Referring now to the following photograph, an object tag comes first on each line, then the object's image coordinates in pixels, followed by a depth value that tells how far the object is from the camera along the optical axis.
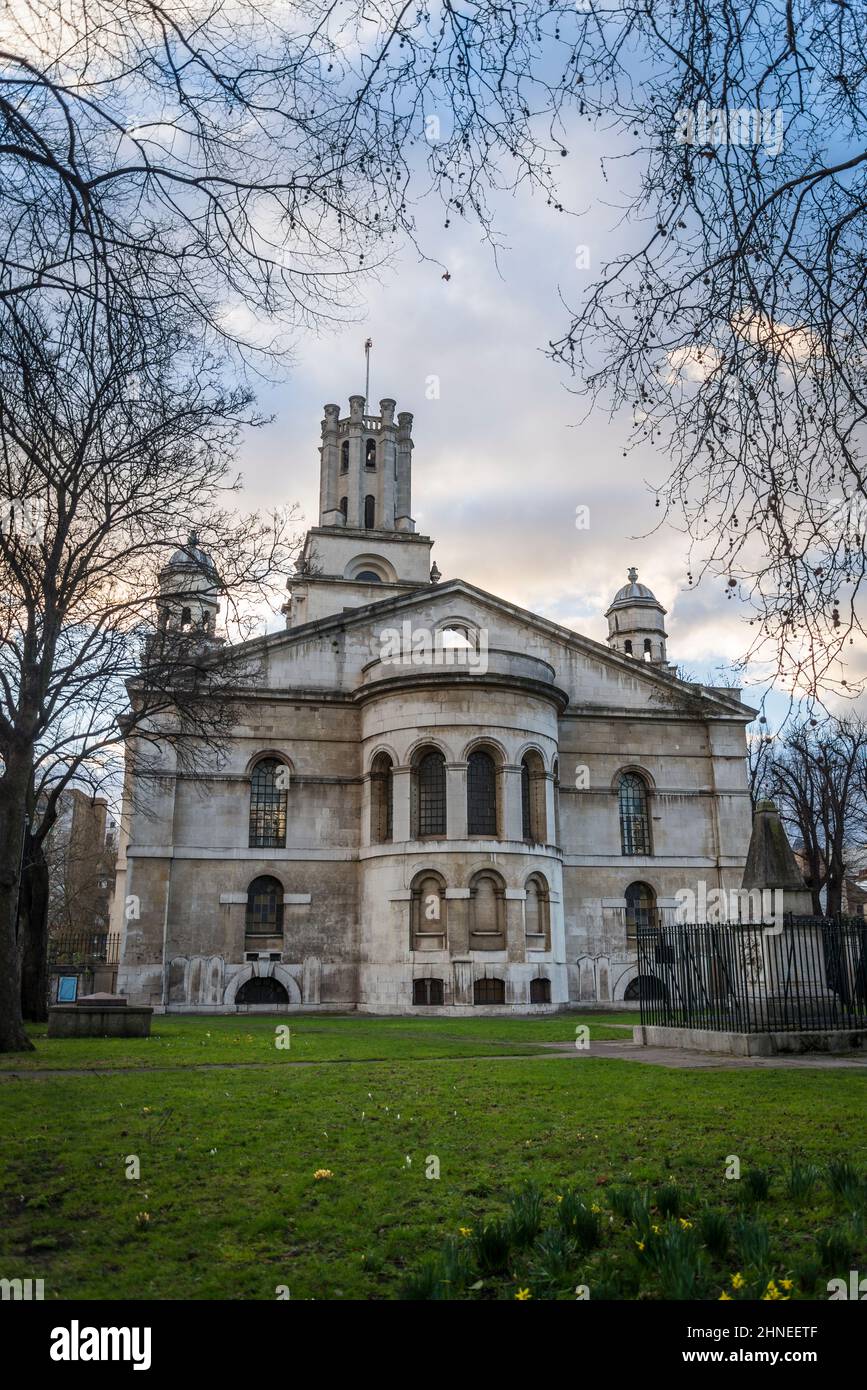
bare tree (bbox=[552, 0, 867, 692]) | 5.56
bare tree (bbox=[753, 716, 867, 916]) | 36.38
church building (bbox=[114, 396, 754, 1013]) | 29.25
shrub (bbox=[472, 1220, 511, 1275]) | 5.53
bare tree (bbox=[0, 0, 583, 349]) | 5.69
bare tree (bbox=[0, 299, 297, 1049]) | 14.90
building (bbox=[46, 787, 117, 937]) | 61.31
